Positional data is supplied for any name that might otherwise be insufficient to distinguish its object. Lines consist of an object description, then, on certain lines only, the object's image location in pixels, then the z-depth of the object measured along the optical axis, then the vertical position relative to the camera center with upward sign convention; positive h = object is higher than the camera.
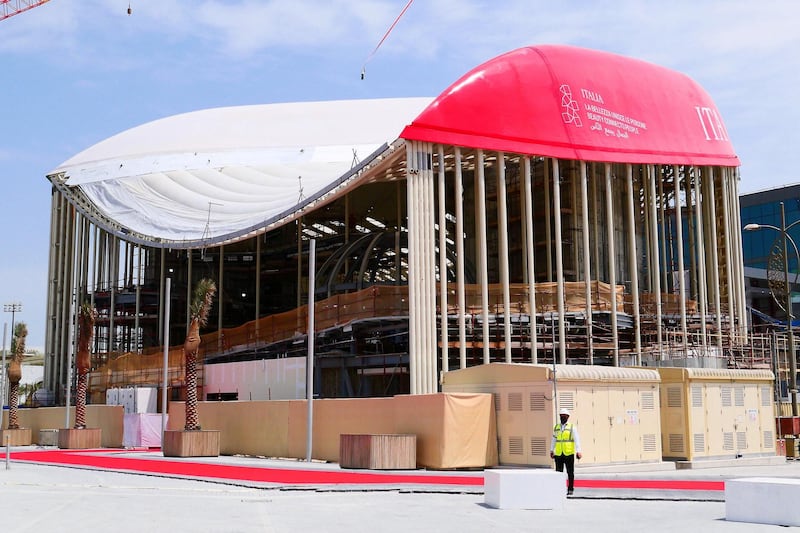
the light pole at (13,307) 92.11 +8.46
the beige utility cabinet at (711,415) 29.42 -0.56
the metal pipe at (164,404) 41.22 -0.17
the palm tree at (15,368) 53.38 +1.79
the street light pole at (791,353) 34.47 +1.42
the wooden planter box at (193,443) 35.88 -1.49
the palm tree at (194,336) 37.91 +2.41
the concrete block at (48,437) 50.47 -1.75
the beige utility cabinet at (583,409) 26.42 -0.32
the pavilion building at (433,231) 41.41 +8.81
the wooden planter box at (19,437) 52.56 -1.79
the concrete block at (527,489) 17.41 -1.55
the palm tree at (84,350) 46.88 +2.40
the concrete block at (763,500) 15.05 -1.55
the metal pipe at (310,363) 31.70 +1.15
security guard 20.16 -0.96
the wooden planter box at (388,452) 27.69 -1.43
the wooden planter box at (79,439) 45.53 -1.66
